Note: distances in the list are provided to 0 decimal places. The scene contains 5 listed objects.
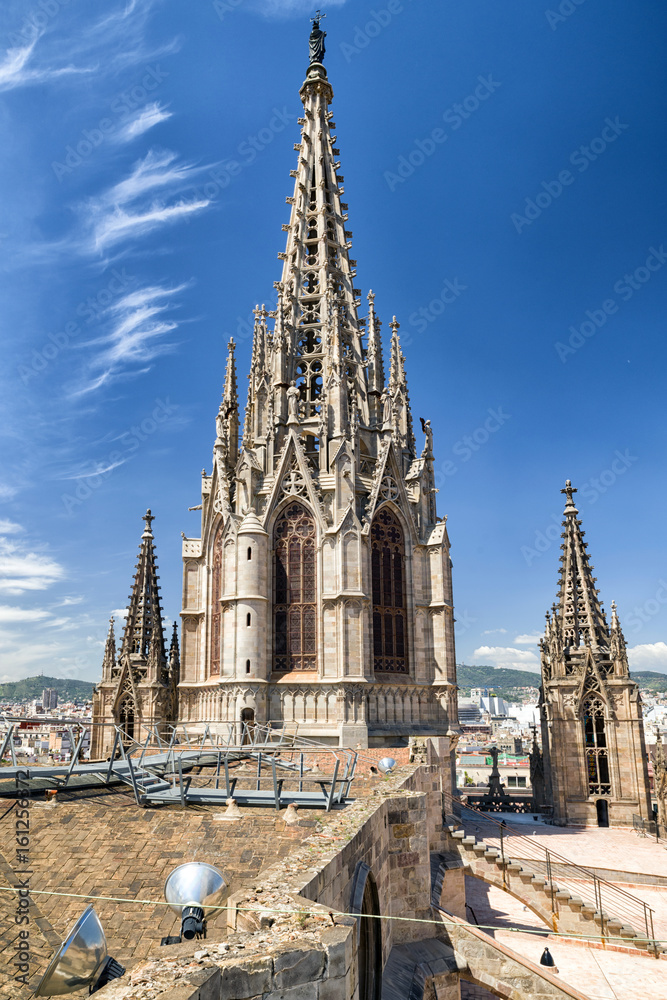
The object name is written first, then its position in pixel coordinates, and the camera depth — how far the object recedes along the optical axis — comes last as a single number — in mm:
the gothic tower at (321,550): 33656
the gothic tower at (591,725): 42062
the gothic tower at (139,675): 44750
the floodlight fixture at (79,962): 7391
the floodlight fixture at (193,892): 8766
